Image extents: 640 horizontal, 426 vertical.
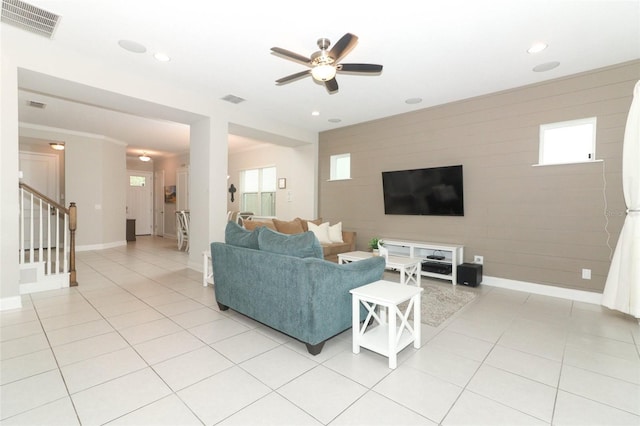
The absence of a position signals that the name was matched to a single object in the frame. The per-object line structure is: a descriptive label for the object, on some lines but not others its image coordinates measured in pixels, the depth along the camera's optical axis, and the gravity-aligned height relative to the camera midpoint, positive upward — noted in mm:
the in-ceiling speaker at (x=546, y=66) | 3544 +1816
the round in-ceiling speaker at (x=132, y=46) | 3218 +1821
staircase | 3785 -959
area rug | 3156 -1204
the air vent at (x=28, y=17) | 2676 +1832
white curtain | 3010 -296
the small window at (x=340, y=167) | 6543 +934
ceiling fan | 2623 +1450
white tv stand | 4582 -798
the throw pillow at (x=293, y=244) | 2441 -347
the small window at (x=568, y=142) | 3781 +945
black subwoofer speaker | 4344 -1018
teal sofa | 2279 -675
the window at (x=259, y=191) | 7965 +418
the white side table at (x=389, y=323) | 2141 -940
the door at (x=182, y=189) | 9391 +519
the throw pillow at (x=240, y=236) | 2922 -336
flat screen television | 4781 +294
